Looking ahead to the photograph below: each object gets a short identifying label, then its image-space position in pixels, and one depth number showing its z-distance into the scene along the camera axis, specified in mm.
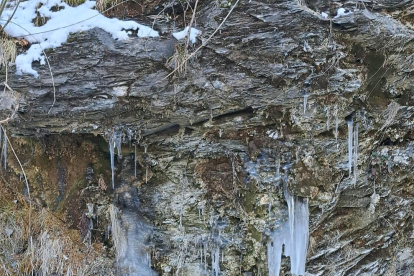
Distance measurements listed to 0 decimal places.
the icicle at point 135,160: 8437
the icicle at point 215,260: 9125
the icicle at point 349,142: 8055
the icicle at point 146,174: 8717
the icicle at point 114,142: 7785
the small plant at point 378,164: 8797
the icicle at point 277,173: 8294
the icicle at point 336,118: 7773
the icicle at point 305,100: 7527
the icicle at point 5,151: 8285
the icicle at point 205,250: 9164
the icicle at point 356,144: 8141
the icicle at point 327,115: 7734
